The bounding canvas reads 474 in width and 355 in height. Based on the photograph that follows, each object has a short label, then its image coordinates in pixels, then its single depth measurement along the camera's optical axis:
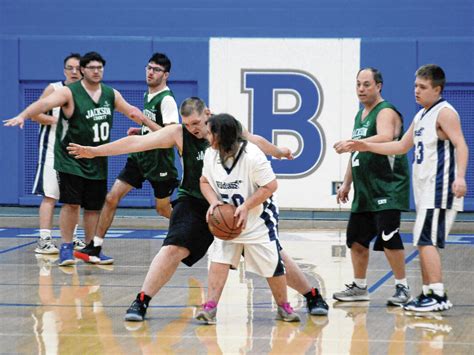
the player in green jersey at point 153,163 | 17.41
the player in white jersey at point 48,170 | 18.45
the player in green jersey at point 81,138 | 17.01
